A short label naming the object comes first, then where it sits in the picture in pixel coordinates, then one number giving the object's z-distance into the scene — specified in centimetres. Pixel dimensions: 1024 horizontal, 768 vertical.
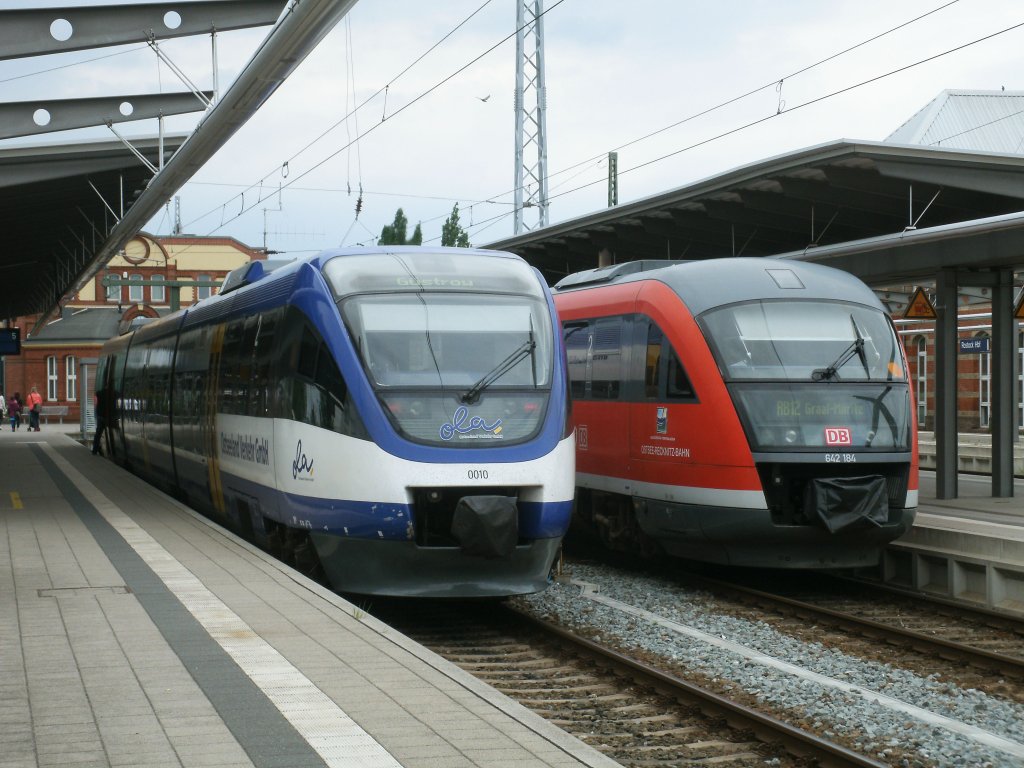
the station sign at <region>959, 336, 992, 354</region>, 2472
